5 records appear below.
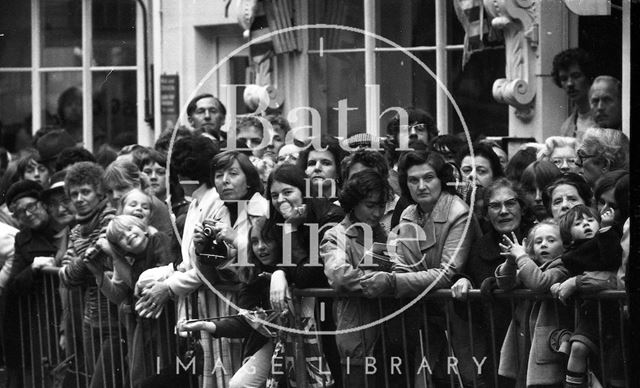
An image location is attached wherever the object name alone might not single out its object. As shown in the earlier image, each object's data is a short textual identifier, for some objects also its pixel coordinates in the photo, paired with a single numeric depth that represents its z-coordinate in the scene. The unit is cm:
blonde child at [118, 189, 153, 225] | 915
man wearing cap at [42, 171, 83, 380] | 957
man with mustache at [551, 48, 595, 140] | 999
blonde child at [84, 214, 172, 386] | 891
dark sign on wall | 1523
